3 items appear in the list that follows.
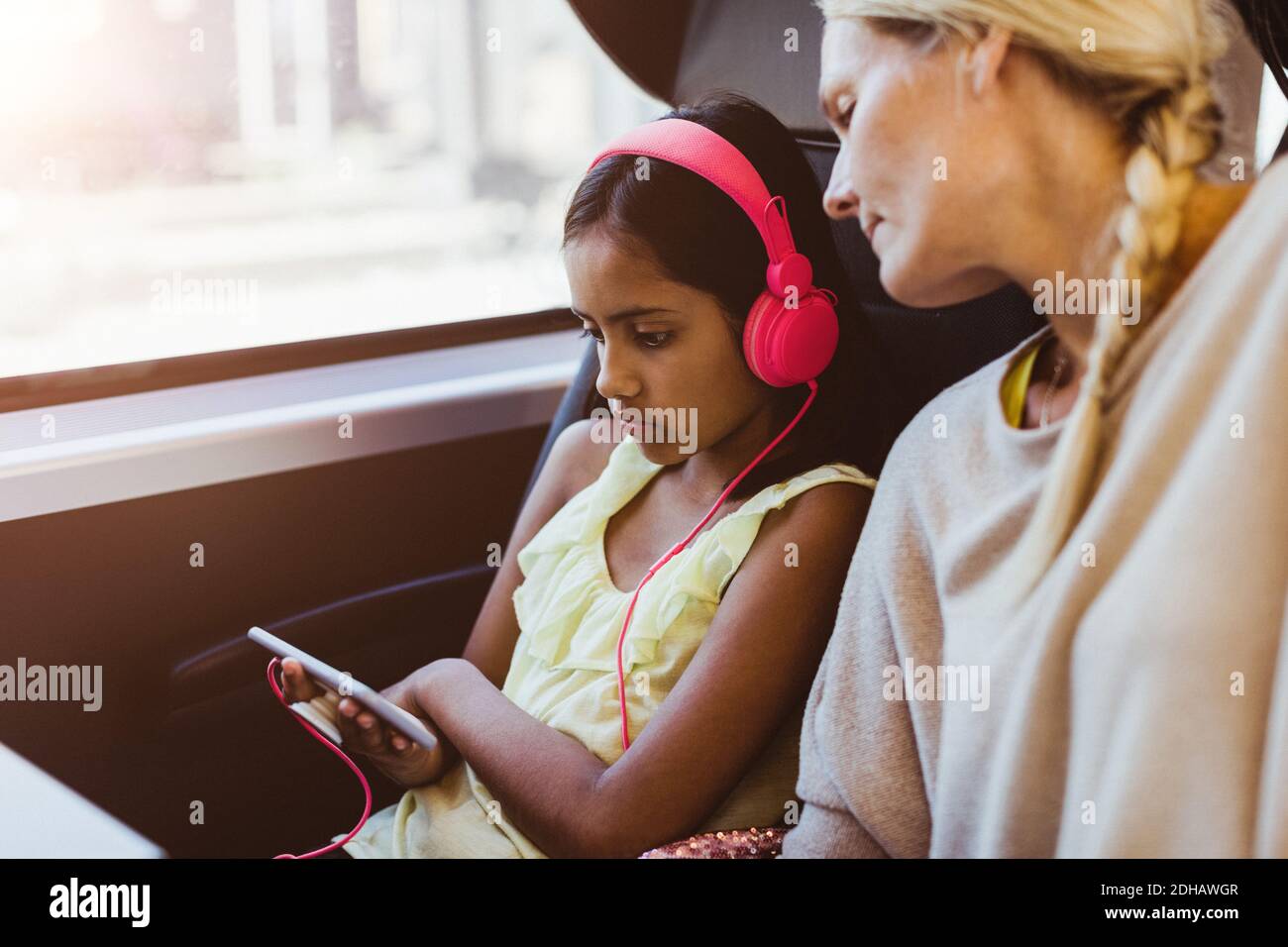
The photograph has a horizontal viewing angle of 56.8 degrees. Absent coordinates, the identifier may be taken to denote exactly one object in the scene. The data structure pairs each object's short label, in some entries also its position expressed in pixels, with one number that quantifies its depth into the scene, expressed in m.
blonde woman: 0.67
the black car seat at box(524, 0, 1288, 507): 1.04
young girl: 0.96
